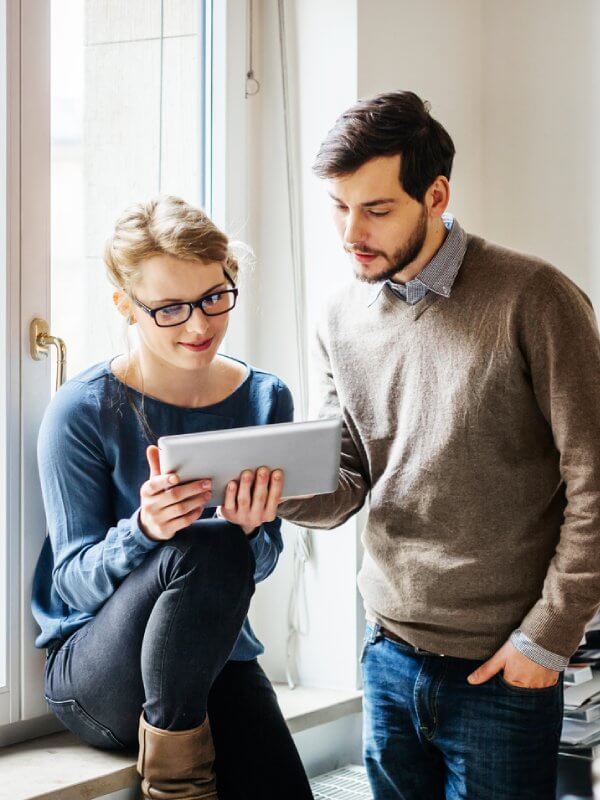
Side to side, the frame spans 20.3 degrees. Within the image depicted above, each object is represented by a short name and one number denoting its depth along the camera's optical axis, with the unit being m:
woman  2.36
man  2.26
